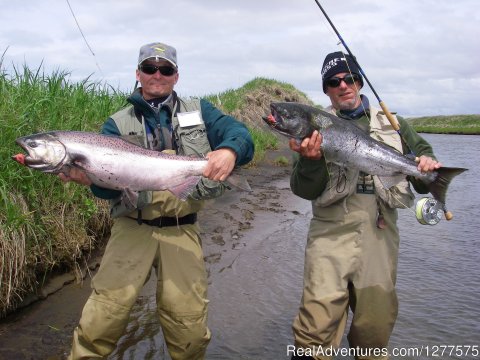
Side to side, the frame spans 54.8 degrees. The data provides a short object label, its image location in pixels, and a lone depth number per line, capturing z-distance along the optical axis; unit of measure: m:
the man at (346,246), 3.90
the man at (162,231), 3.76
